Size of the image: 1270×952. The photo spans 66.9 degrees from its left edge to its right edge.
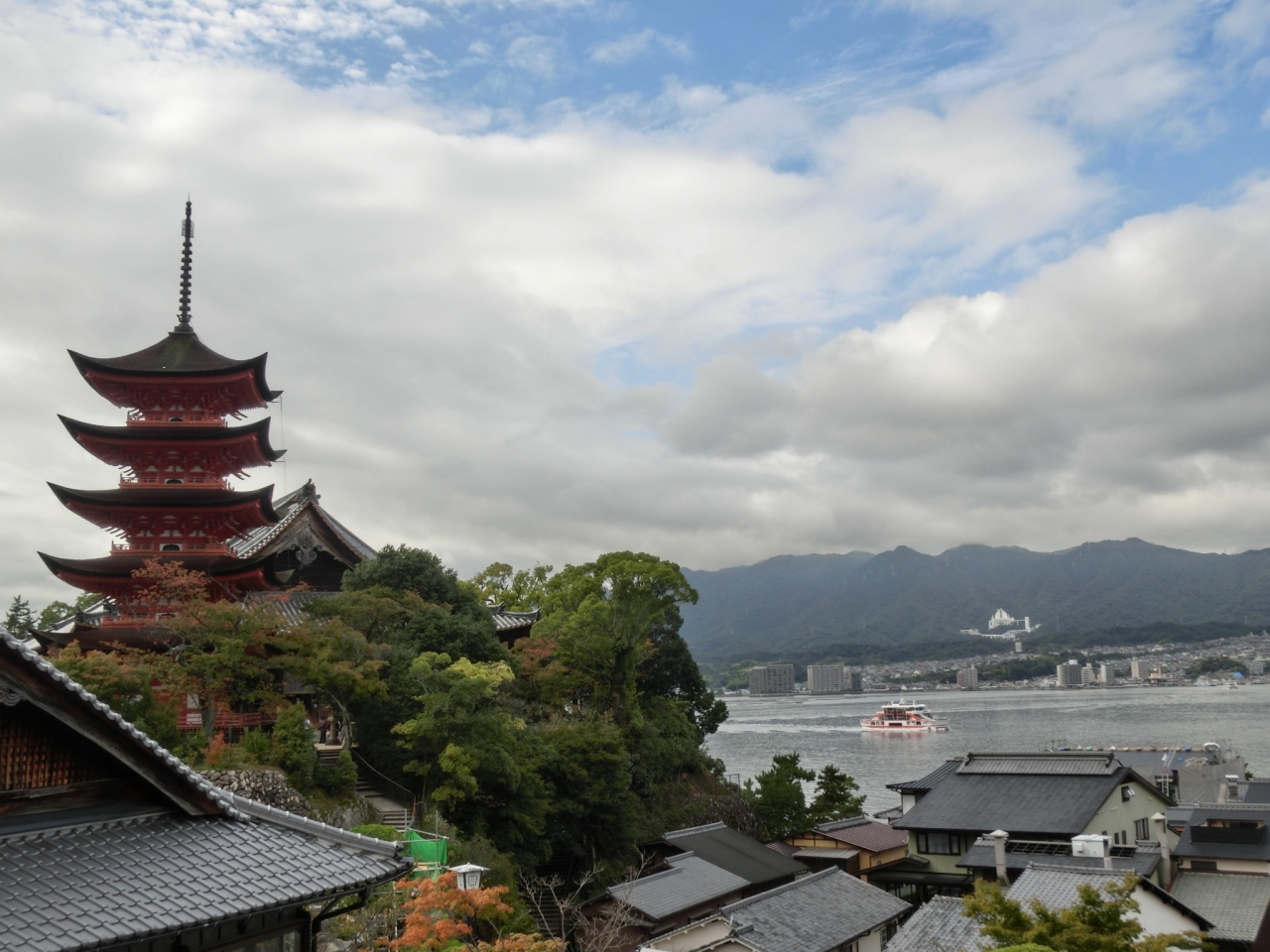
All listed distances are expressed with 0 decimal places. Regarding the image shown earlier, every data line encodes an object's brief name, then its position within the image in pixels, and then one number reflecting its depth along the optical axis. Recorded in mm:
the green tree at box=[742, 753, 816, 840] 40312
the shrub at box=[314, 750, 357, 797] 23672
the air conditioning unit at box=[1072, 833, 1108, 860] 25062
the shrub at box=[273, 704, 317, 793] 22719
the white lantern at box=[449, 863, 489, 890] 16391
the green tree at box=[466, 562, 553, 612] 50219
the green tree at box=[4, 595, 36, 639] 56378
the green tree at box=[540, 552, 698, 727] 36531
